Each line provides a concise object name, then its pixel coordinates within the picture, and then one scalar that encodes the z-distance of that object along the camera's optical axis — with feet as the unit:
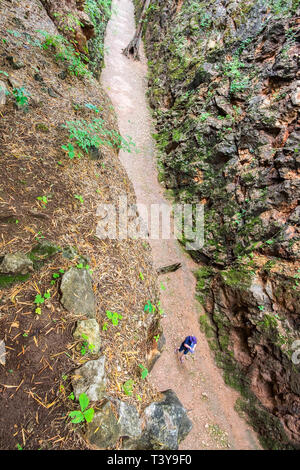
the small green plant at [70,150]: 11.54
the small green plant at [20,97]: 10.97
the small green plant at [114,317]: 8.96
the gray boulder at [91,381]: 6.36
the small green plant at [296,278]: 17.17
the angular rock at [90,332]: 7.23
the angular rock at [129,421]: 7.12
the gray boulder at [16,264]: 6.81
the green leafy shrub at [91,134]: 12.64
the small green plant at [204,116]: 28.14
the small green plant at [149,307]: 11.44
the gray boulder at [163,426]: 7.76
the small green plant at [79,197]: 10.76
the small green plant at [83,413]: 5.93
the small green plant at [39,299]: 6.79
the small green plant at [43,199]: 9.19
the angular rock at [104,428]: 6.21
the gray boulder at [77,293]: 7.52
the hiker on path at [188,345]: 17.08
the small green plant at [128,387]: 7.95
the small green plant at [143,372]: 9.27
